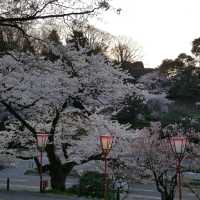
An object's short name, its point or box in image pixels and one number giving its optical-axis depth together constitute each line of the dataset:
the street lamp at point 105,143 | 17.37
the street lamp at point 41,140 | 20.14
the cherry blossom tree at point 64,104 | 22.38
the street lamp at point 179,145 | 17.20
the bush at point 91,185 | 21.73
